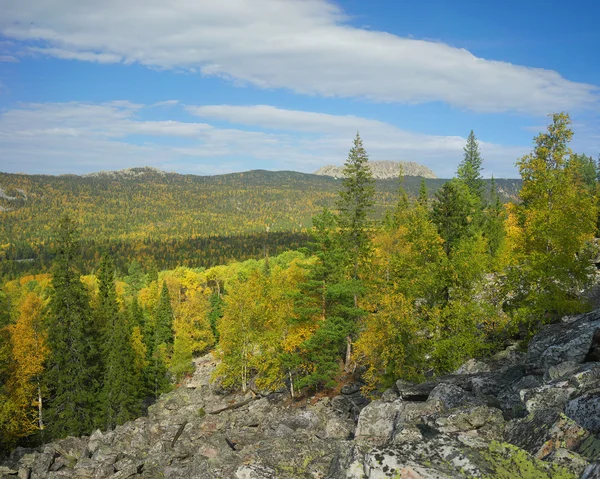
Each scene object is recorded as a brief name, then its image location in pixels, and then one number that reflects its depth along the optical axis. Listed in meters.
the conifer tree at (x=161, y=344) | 51.97
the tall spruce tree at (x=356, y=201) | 36.94
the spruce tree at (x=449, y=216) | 37.09
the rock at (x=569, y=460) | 6.51
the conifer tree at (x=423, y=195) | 64.06
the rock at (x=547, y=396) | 10.00
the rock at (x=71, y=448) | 31.27
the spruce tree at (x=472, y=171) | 65.44
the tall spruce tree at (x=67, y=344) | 36.25
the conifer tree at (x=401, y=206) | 61.38
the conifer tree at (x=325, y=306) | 30.36
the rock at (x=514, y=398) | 11.62
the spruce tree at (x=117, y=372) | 38.50
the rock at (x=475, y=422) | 10.10
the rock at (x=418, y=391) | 18.23
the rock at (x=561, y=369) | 12.72
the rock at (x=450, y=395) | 15.23
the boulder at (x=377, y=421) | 16.48
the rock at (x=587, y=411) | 7.96
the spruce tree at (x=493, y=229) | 49.78
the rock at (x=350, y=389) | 30.48
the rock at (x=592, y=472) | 5.41
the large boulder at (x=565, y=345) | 14.88
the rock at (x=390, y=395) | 19.59
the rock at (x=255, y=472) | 13.03
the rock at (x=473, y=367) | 21.03
